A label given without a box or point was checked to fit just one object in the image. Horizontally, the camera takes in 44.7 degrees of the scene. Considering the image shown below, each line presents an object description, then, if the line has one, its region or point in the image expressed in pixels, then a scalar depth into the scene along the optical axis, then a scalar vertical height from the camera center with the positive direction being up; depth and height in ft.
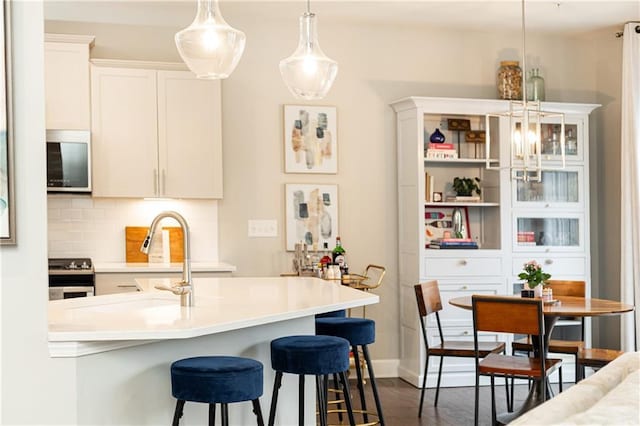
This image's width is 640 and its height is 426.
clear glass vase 20.98 +3.40
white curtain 19.84 +0.61
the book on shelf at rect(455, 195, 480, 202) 20.33 +0.41
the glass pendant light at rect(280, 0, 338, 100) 12.71 +2.47
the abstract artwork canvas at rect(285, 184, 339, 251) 20.11 +0.04
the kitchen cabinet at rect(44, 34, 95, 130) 17.92 +3.17
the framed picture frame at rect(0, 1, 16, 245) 8.60 +0.85
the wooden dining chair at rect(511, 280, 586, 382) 16.02 -2.79
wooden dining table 14.62 -1.88
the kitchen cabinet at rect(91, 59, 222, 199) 18.29 +2.04
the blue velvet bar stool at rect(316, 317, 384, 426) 13.51 -2.05
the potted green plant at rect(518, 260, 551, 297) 16.06 -1.33
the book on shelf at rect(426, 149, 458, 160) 20.11 +1.55
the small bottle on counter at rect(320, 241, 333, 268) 19.75 -1.06
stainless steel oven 17.19 -1.42
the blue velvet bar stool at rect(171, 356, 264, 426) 9.44 -2.04
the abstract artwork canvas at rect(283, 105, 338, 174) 20.17 +1.99
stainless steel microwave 17.94 +1.34
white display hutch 19.62 -0.10
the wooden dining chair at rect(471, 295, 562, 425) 13.93 -2.06
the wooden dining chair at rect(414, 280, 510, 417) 16.40 -2.86
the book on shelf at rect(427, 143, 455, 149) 20.23 +1.77
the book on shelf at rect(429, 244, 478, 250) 19.83 -0.85
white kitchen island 9.10 -1.62
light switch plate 19.93 -0.31
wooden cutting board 19.12 -0.61
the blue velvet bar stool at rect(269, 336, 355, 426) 10.87 -2.02
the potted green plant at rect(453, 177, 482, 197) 20.51 +0.70
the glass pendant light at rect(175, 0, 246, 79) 11.37 +2.58
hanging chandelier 16.30 +1.61
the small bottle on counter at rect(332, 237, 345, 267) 19.71 -1.00
